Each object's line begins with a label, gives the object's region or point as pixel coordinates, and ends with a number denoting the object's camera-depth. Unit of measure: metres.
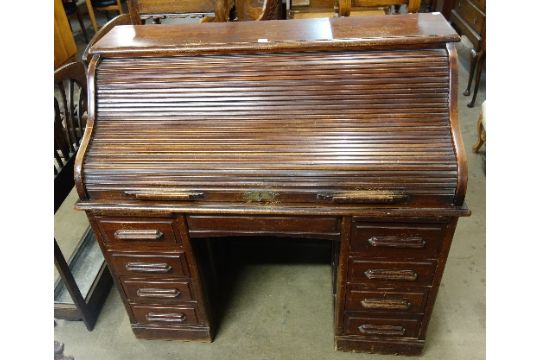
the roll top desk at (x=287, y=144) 1.44
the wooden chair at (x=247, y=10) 2.48
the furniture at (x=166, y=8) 2.46
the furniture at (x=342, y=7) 2.33
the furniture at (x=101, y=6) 5.12
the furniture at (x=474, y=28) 3.31
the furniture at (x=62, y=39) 4.37
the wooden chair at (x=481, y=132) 2.80
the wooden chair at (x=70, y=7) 4.89
